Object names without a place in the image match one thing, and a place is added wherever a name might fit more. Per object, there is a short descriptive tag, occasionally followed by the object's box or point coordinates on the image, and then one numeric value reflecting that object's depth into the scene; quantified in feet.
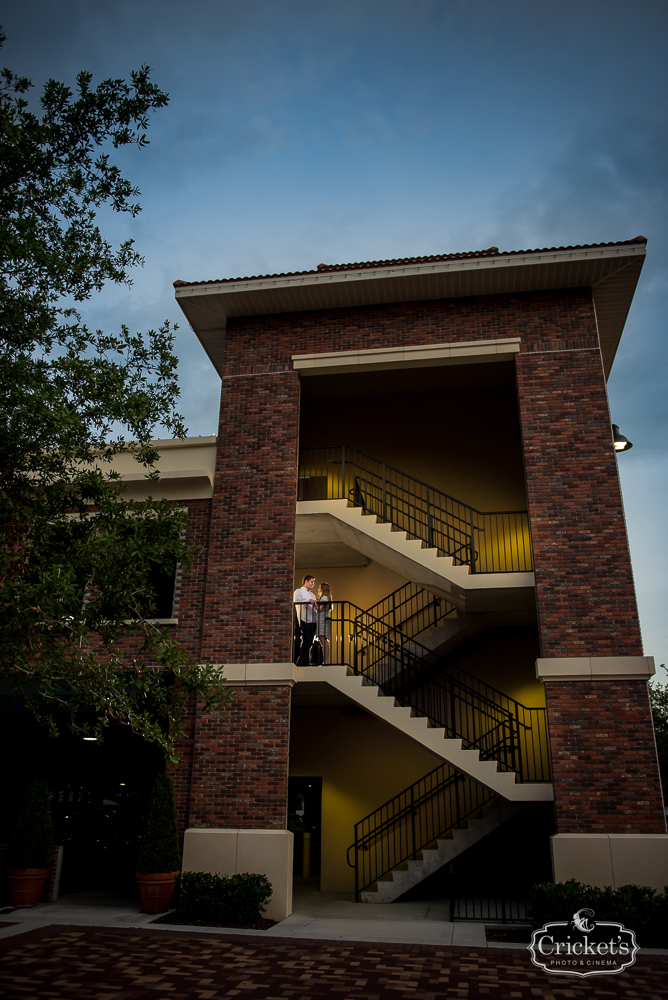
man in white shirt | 45.29
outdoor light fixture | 45.23
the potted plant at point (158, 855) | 38.37
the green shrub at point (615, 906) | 32.83
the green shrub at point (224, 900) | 36.83
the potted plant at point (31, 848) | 39.73
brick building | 39.86
